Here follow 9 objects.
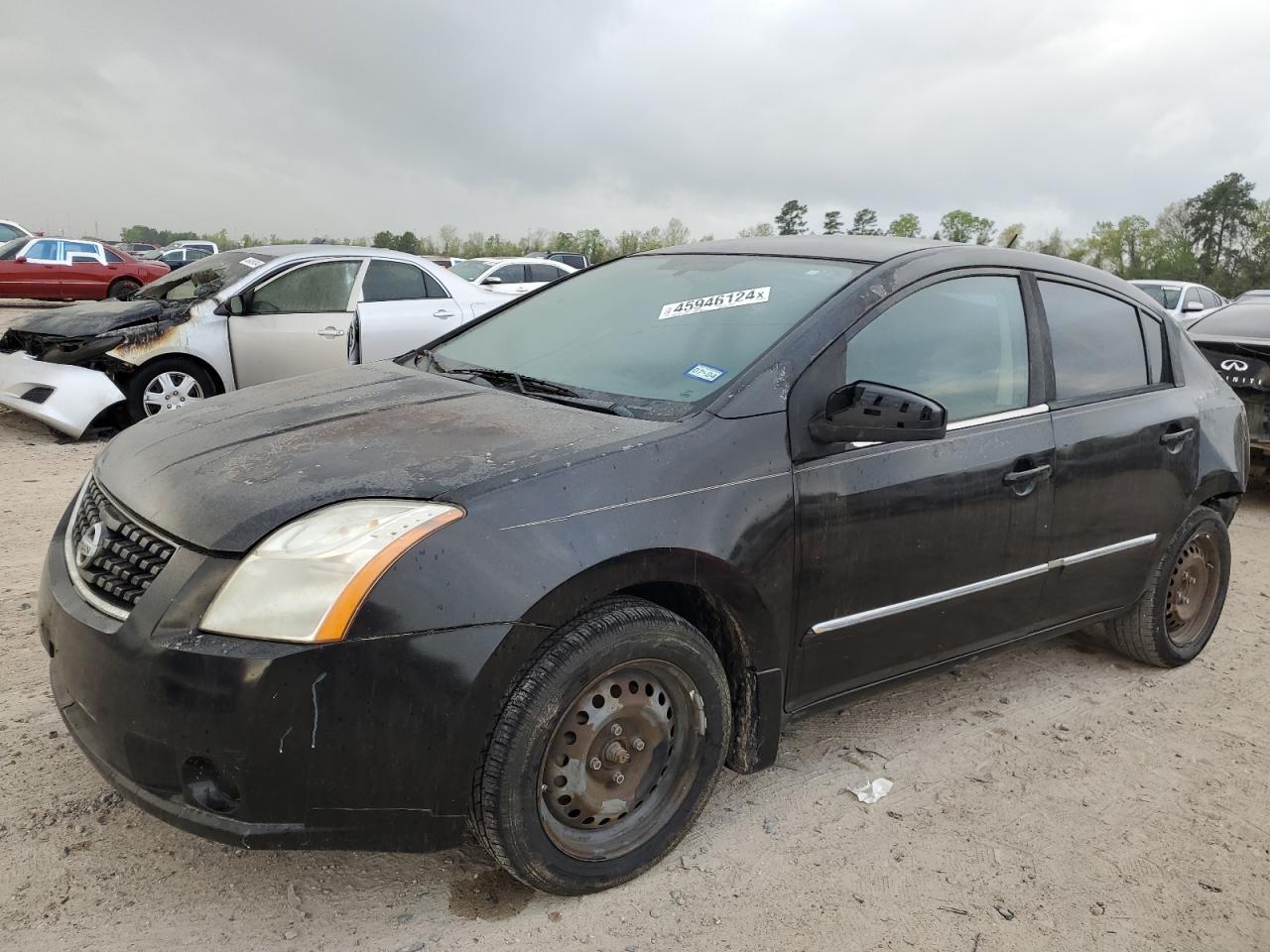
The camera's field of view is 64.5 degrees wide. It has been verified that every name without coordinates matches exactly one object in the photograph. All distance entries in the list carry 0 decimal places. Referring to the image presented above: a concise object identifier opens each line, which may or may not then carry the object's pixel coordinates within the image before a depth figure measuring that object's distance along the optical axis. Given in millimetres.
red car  18859
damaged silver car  7414
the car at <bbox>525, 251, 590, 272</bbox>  25881
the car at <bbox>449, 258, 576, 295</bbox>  18750
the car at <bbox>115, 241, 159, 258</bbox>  44000
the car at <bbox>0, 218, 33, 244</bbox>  21688
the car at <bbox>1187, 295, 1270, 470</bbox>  6781
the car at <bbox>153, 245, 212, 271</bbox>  33994
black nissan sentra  2072
